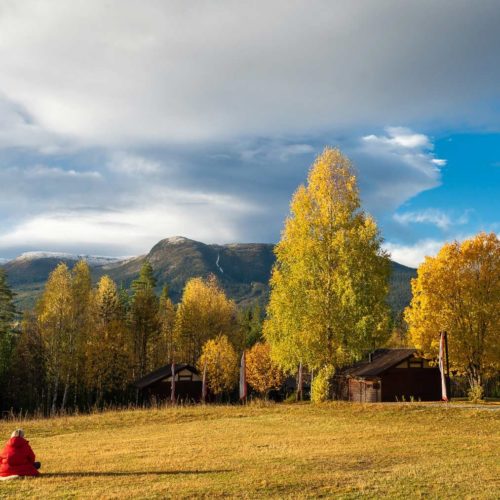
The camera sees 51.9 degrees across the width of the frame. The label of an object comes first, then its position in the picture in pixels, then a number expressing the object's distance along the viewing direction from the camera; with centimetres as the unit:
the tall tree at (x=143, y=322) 6238
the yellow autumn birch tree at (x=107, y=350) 5419
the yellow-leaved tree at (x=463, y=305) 3625
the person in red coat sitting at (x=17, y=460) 1453
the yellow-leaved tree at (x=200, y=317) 6850
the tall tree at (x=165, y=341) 7675
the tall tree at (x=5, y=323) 5412
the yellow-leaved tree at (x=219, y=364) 5944
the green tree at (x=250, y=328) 8362
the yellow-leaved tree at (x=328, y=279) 3069
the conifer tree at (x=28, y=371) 5775
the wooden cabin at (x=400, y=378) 4816
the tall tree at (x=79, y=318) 5159
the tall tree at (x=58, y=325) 5056
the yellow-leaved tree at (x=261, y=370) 6341
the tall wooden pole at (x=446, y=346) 3351
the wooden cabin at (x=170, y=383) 5666
